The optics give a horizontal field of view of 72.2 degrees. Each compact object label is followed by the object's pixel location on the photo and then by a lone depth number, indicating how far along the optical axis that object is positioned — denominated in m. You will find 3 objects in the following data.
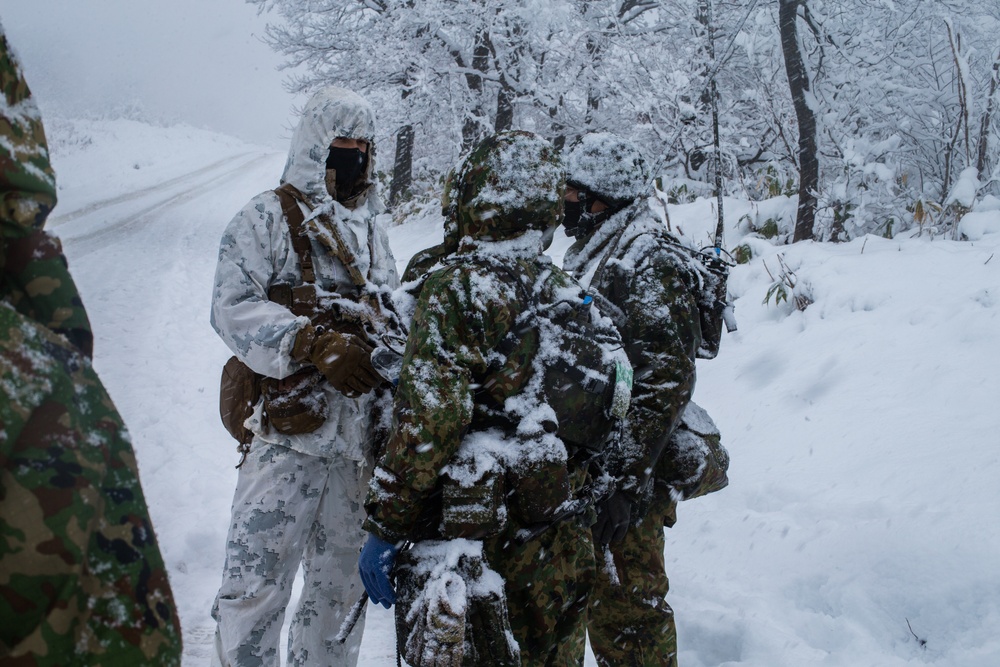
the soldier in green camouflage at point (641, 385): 2.33
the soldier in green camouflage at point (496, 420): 1.69
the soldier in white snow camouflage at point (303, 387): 2.15
